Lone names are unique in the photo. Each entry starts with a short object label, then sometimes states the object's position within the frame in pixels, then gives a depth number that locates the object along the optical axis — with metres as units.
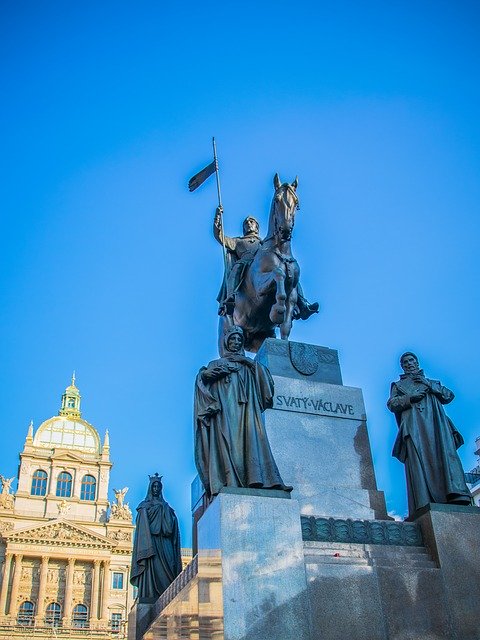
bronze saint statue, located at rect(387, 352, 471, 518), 8.73
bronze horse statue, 11.93
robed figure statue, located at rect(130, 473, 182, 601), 12.04
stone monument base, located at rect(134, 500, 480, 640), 6.95
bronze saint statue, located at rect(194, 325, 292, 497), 7.97
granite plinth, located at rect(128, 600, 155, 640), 11.33
